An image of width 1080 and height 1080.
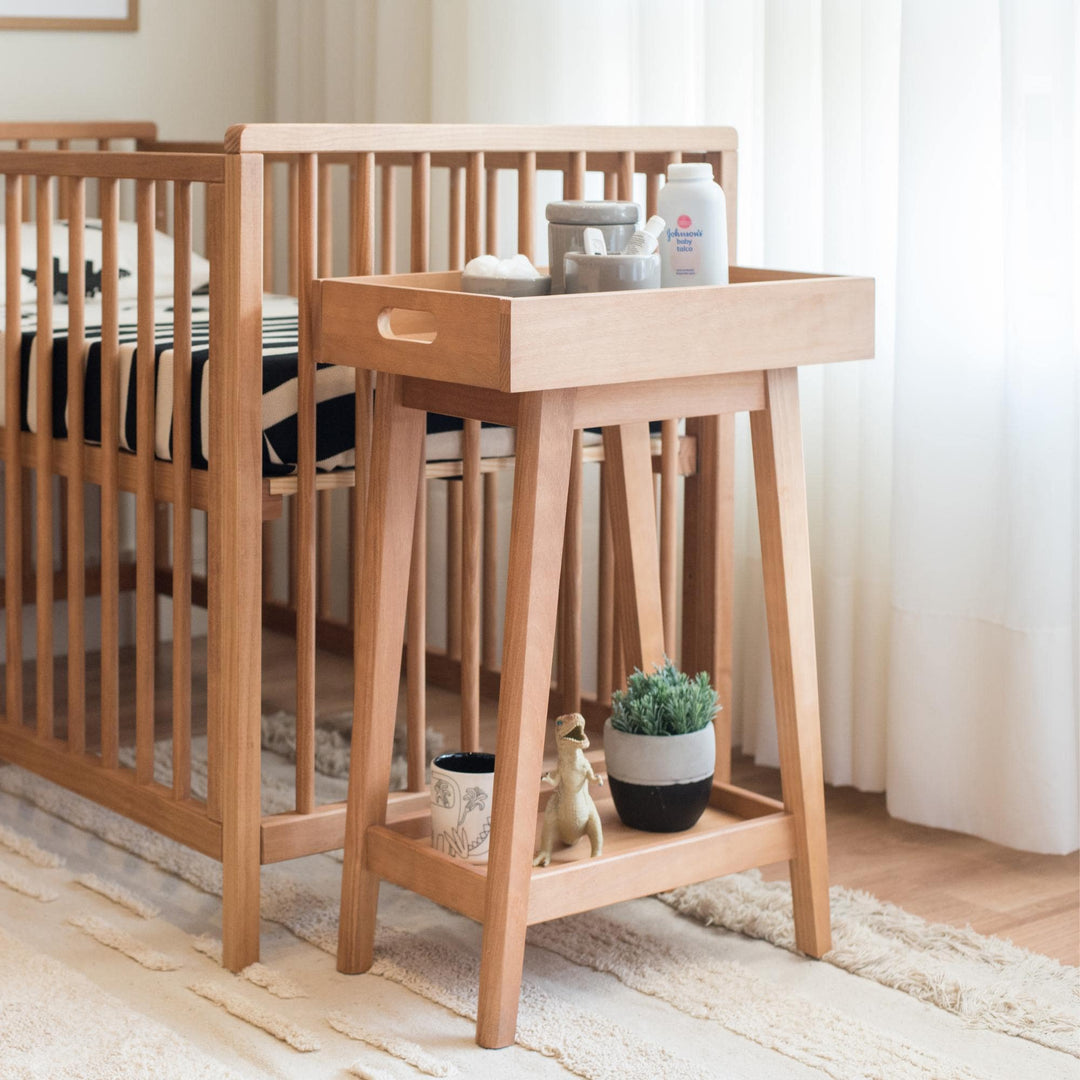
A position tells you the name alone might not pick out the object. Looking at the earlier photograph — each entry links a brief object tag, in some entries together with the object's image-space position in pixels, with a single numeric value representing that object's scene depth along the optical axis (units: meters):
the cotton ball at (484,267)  3.93
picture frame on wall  5.16
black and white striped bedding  4.04
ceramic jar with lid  3.94
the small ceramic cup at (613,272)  3.87
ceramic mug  3.94
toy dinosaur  3.91
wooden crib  3.94
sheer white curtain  4.26
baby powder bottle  3.95
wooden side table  3.77
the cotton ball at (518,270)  3.93
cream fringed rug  3.78
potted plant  3.97
